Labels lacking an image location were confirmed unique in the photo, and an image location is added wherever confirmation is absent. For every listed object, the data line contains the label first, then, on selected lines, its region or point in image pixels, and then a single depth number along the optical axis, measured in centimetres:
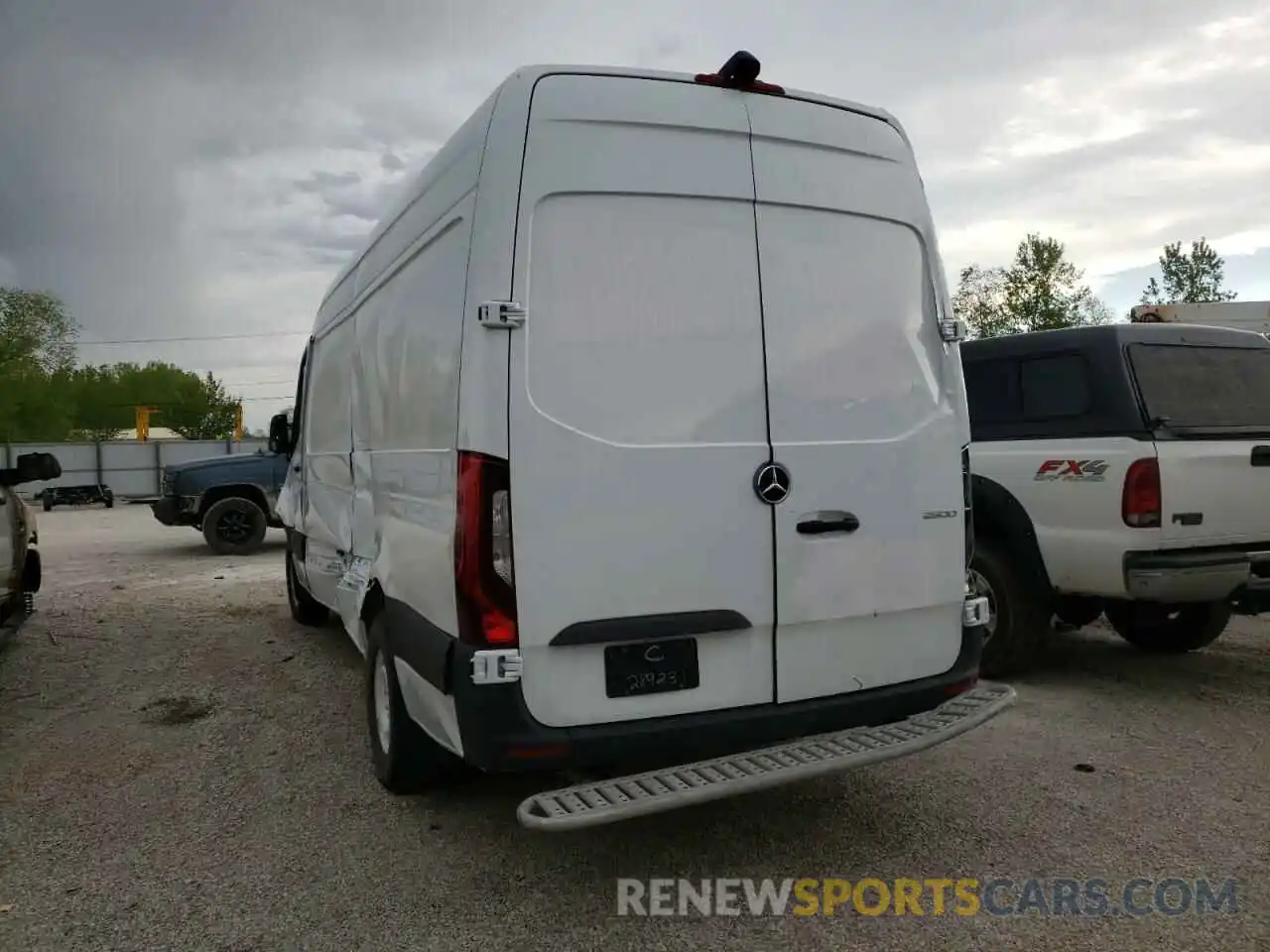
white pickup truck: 507
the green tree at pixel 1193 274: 3631
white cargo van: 300
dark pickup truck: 1401
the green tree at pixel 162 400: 6944
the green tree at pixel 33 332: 5425
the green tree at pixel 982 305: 4069
